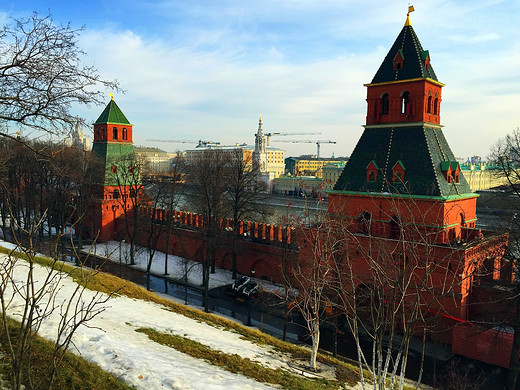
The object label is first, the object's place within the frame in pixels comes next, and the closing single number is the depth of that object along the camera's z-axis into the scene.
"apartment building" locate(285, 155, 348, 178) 159.62
